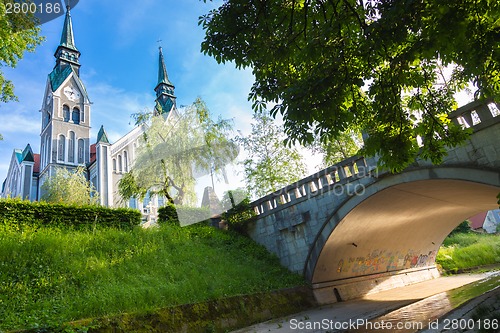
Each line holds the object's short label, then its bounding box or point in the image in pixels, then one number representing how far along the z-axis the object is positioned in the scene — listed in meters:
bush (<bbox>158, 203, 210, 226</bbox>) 16.80
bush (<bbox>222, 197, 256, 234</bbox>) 17.11
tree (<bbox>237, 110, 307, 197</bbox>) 23.53
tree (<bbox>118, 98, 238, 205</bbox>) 20.53
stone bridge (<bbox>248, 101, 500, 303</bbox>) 9.41
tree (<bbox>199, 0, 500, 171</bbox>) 4.11
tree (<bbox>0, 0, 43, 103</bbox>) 10.24
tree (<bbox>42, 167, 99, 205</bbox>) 26.22
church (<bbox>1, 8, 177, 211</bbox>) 32.56
